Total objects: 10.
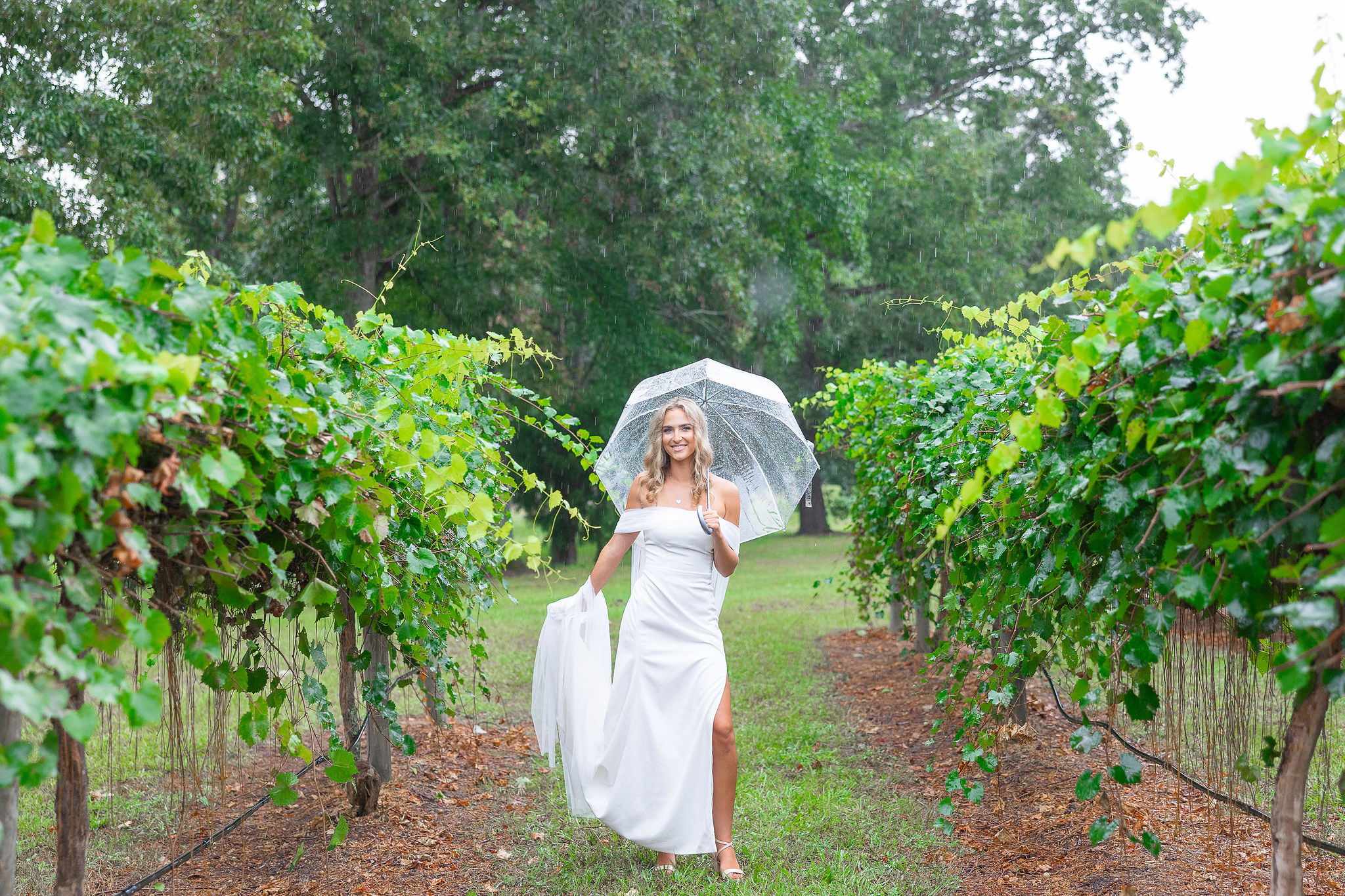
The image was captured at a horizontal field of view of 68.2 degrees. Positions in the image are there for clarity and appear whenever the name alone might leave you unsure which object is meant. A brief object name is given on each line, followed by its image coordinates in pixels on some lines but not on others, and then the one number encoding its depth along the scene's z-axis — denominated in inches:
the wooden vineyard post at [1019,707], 240.1
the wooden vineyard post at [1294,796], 94.9
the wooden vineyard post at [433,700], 162.6
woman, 175.8
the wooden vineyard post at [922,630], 370.3
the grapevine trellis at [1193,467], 67.0
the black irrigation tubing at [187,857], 159.2
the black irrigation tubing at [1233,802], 124.3
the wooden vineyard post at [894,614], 442.0
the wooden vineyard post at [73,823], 128.0
